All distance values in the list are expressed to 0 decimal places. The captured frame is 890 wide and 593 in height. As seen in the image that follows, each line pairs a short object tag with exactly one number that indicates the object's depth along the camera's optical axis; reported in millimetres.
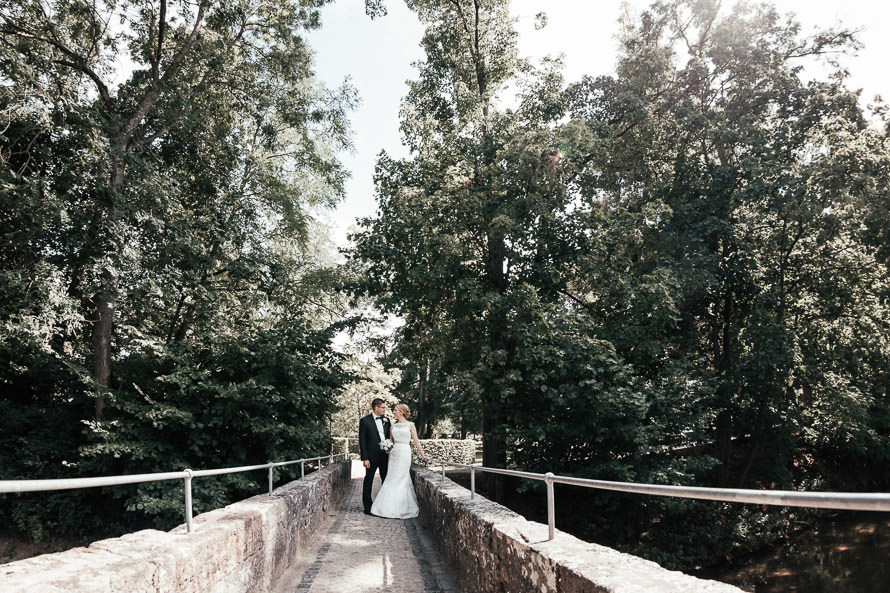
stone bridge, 2109
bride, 8117
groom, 8203
